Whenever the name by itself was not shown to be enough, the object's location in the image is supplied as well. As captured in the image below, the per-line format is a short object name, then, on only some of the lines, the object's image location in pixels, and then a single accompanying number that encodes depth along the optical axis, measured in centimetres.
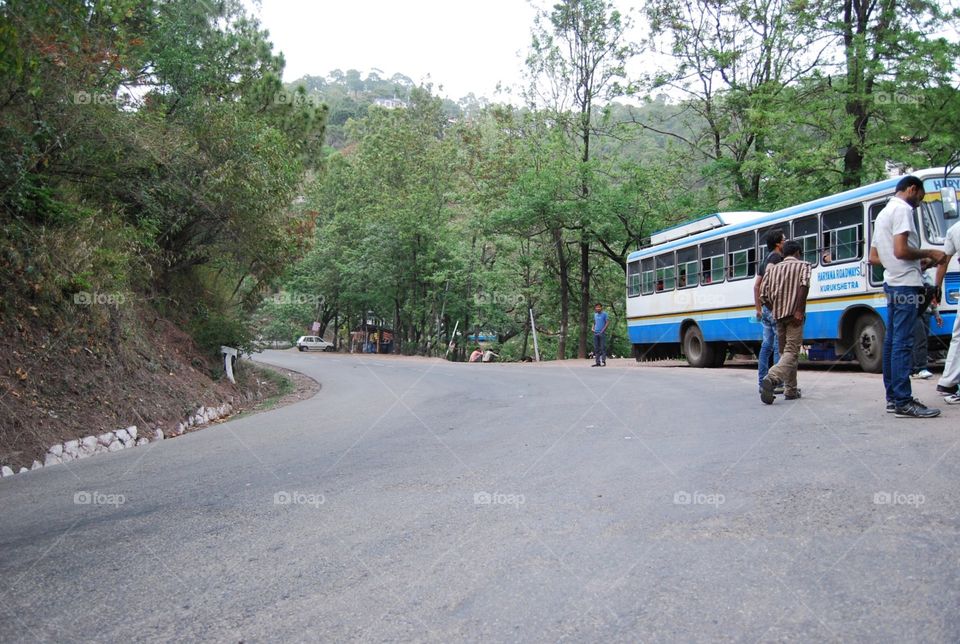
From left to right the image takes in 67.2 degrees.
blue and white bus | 1352
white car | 5969
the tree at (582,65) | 3147
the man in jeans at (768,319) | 936
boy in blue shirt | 2200
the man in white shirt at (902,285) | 673
